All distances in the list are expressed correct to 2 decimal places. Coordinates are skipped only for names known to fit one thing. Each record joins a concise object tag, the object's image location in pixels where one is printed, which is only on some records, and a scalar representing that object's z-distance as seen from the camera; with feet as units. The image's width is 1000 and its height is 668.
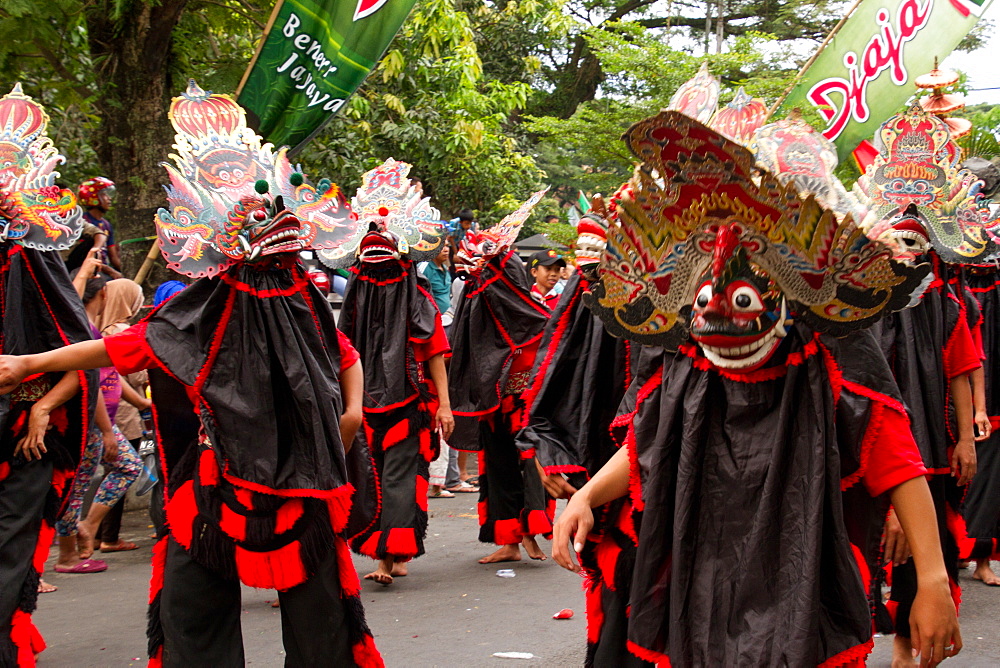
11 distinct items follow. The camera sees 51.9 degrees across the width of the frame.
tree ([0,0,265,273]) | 28.22
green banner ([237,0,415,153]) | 23.29
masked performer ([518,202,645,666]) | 13.74
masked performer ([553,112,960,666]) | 8.38
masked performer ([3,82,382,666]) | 11.85
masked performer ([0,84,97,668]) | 14.55
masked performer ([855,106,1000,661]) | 15.76
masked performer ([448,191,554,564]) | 23.70
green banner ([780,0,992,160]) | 21.40
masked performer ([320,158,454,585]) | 21.61
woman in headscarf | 23.45
